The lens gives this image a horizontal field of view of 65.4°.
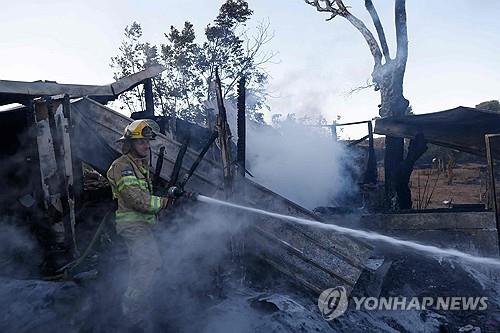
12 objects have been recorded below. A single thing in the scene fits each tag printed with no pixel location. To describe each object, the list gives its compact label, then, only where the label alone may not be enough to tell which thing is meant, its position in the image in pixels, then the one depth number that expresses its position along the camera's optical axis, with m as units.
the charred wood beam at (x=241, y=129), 5.42
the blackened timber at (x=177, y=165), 5.11
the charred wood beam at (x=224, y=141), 5.02
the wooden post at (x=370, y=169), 10.80
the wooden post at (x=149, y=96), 8.02
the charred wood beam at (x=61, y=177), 5.27
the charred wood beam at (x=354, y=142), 11.53
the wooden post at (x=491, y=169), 5.55
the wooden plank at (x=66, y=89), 5.37
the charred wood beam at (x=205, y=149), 5.18
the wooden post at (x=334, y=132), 12.50
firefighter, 4.17
